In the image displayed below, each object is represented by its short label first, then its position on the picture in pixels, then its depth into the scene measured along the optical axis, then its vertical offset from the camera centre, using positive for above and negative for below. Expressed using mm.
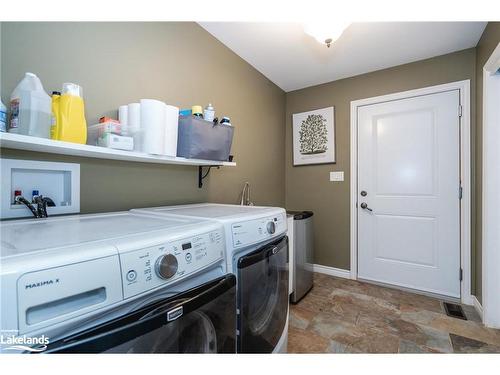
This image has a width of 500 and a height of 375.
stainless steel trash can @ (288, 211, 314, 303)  2148 -669
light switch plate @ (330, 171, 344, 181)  2727 +142
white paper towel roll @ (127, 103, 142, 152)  1175 +324
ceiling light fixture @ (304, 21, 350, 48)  1485 +1046
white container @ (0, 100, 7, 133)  816 +257
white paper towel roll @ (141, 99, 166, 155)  1164 +331
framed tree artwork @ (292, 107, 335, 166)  2789 +645
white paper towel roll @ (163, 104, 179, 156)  1246 +322
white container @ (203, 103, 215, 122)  1476 +476
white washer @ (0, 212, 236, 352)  436 -234
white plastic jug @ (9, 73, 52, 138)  861 +301
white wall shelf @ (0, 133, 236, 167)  810 +167
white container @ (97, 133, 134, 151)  1058 +220
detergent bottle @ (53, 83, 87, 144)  940 +301
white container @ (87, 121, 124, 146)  1088 +283
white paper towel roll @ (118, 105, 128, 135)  1196 +384
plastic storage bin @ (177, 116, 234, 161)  1360 +306
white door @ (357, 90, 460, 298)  2189 -52
